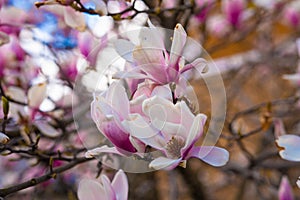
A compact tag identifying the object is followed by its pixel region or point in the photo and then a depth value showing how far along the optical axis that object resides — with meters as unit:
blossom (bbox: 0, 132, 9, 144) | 0.80
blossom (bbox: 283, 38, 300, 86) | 1.05
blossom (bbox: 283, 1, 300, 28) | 2.21
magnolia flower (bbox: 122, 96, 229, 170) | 0.74
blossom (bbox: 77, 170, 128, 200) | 0.80
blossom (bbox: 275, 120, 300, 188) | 0.84
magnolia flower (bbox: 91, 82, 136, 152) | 0.76
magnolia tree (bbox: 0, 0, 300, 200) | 0.76
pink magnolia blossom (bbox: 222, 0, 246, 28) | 1.58
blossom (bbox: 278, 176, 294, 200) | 0.98
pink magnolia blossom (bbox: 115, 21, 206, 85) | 0.78
